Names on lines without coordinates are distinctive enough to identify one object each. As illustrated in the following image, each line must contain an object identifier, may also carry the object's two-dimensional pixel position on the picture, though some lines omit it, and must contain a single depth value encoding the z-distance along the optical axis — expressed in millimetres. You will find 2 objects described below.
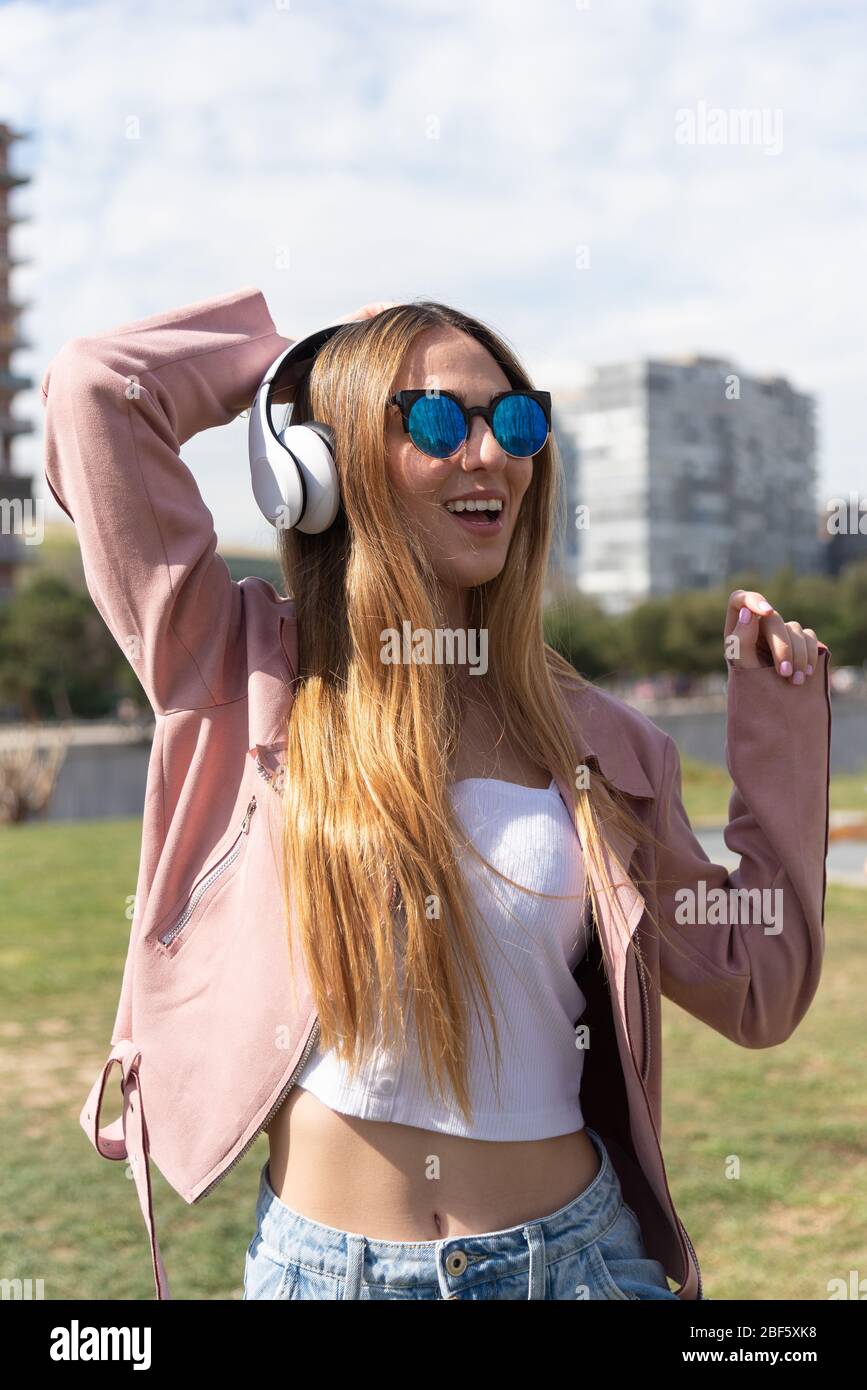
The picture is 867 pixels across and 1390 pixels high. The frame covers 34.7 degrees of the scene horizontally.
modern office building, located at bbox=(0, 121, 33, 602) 62500
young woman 1783
